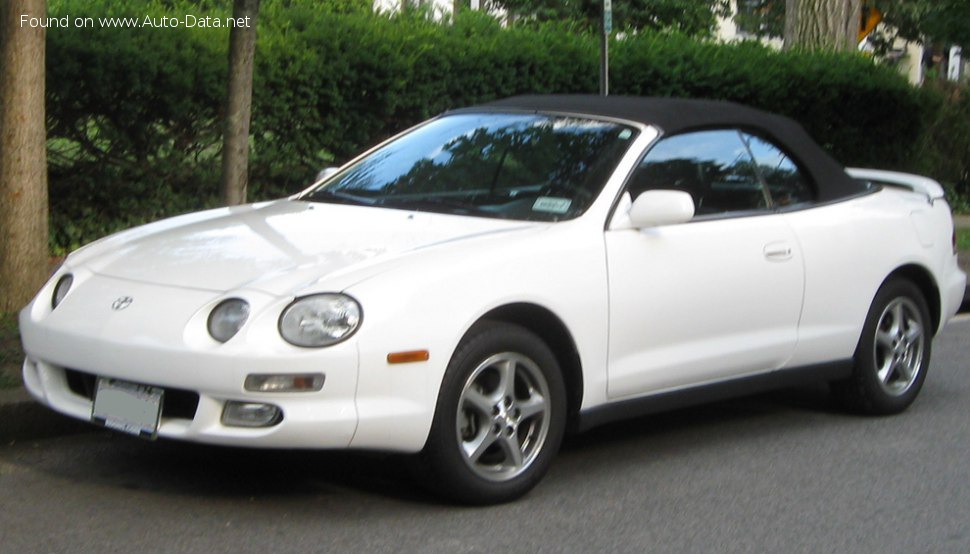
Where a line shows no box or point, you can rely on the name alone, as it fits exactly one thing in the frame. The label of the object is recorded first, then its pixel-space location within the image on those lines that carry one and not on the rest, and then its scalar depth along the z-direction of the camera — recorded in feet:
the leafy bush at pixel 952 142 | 60.85
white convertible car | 15.92
